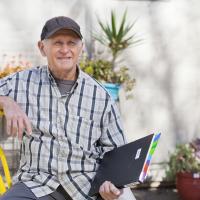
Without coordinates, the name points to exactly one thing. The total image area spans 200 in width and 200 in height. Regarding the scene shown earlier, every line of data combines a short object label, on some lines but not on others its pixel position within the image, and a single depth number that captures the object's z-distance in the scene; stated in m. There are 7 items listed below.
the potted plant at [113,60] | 5.17
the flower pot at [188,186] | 5.20
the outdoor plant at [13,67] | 4.90
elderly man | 3.07
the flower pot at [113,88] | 5.00
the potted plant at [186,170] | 5.20
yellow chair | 3.28
